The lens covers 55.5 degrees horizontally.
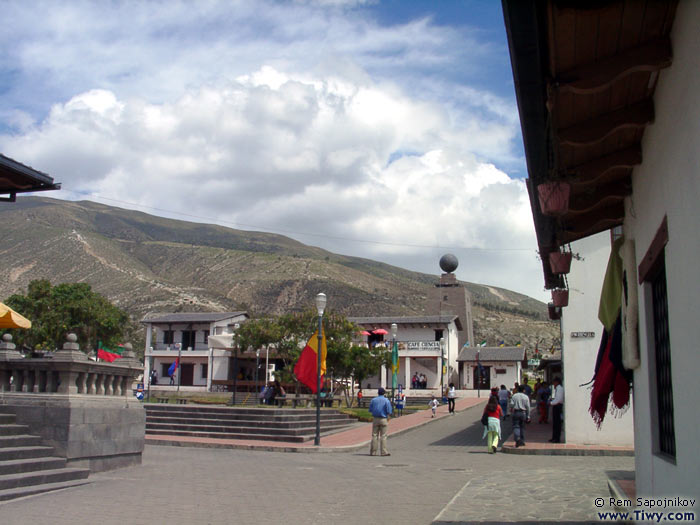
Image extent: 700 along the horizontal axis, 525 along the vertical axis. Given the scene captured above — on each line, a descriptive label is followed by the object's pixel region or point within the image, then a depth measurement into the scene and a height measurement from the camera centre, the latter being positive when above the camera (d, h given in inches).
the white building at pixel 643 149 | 158.1 +70.4
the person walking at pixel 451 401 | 1234.6 -70.9
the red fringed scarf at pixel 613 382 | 266.1 -7.0
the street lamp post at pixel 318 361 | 719.7 -0.9
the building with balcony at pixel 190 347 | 2303.2 +38.1
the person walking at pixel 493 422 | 673.0 -59.8
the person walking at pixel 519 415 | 672.4 -52.0
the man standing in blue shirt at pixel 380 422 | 641.6 -58.4
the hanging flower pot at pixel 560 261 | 335.0 +51.9
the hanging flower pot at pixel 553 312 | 761.0 +62.9
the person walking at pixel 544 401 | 1093.1 -60.6
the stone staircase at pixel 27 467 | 348.2 -61.8
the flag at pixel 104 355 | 1323.7 +3.3
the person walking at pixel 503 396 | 1035.3 -50.9
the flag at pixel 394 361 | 1236.5 +0.8
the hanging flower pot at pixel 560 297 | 511.5 +51.5
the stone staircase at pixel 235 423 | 800.3 -80.3
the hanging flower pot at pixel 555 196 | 231.3 +58.2
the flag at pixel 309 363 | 805.9 -3.8
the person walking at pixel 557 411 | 690.2 -49.2
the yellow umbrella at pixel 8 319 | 410.1 +22.6
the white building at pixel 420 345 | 2273.6 +57.3
